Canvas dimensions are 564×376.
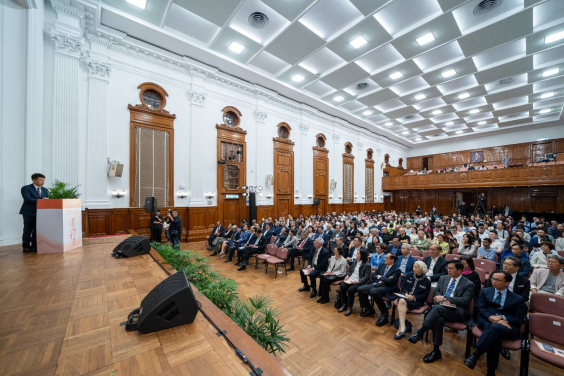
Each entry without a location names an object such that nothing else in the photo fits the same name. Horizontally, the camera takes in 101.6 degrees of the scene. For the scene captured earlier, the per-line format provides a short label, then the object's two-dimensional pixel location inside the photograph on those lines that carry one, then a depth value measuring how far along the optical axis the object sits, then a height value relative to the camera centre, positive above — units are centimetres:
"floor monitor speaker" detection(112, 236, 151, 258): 410 -104
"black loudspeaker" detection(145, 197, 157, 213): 690 -44
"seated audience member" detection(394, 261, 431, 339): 325 -152
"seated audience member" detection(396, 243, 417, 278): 405 -129
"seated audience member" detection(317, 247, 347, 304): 431 -160
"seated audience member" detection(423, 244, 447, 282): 394 -135
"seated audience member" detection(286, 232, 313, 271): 605 -161
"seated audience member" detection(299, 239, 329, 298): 455 -160
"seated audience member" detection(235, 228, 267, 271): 629 -164
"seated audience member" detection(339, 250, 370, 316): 389 -158
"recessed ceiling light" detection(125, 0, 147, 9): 658 +542
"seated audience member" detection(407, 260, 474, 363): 278 -150
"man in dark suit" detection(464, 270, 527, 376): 245 -146
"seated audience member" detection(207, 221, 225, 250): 829 -156
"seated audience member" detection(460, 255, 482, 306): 343 -128
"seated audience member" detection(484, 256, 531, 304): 301 -122
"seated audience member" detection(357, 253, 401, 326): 356 -159
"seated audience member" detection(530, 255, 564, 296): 331 -134
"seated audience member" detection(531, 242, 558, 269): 444 -133
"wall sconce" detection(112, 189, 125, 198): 750 -9
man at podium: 397 -30
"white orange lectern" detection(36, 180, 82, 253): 393 -52
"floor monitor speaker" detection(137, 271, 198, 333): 185 -98
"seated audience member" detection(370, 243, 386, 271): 457 -137
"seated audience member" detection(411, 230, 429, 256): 616 -143
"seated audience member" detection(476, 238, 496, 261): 503 -139
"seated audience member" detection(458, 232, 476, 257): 536 -132
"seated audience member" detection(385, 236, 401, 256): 506 -129
